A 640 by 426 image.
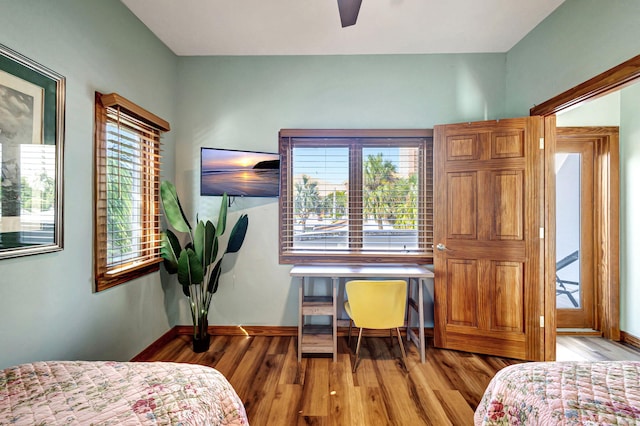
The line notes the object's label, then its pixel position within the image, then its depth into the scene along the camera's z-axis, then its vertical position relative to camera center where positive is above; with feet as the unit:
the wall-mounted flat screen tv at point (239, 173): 9.04 +1.29
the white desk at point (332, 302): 8.47 -2.68
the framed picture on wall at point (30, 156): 4.83 +1.03
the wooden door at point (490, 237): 8.49 -0.68
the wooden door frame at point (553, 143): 6.34 +2.04
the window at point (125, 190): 6.87 +0.63
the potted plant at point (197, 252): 8.31 -1.11
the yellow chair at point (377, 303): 7.77 -2.37
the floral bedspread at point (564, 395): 3.42 -2.30
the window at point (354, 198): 10.12 +0.56
